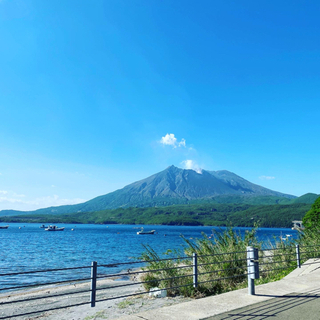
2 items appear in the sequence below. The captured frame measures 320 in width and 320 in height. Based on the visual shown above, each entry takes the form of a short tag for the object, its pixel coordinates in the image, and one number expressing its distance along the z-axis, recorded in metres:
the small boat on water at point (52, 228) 109.36
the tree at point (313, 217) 18.05
